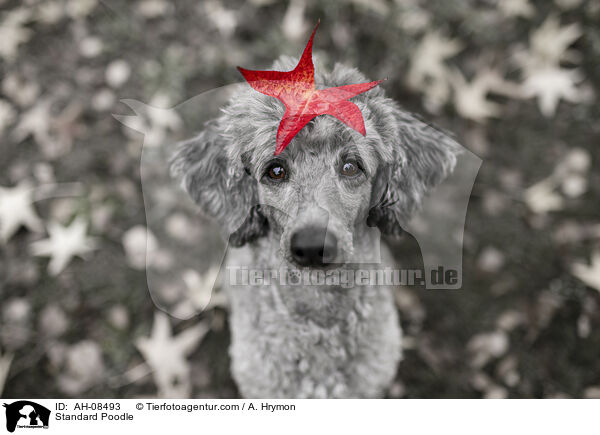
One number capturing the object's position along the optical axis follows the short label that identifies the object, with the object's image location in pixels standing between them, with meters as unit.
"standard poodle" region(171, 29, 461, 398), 1.25
